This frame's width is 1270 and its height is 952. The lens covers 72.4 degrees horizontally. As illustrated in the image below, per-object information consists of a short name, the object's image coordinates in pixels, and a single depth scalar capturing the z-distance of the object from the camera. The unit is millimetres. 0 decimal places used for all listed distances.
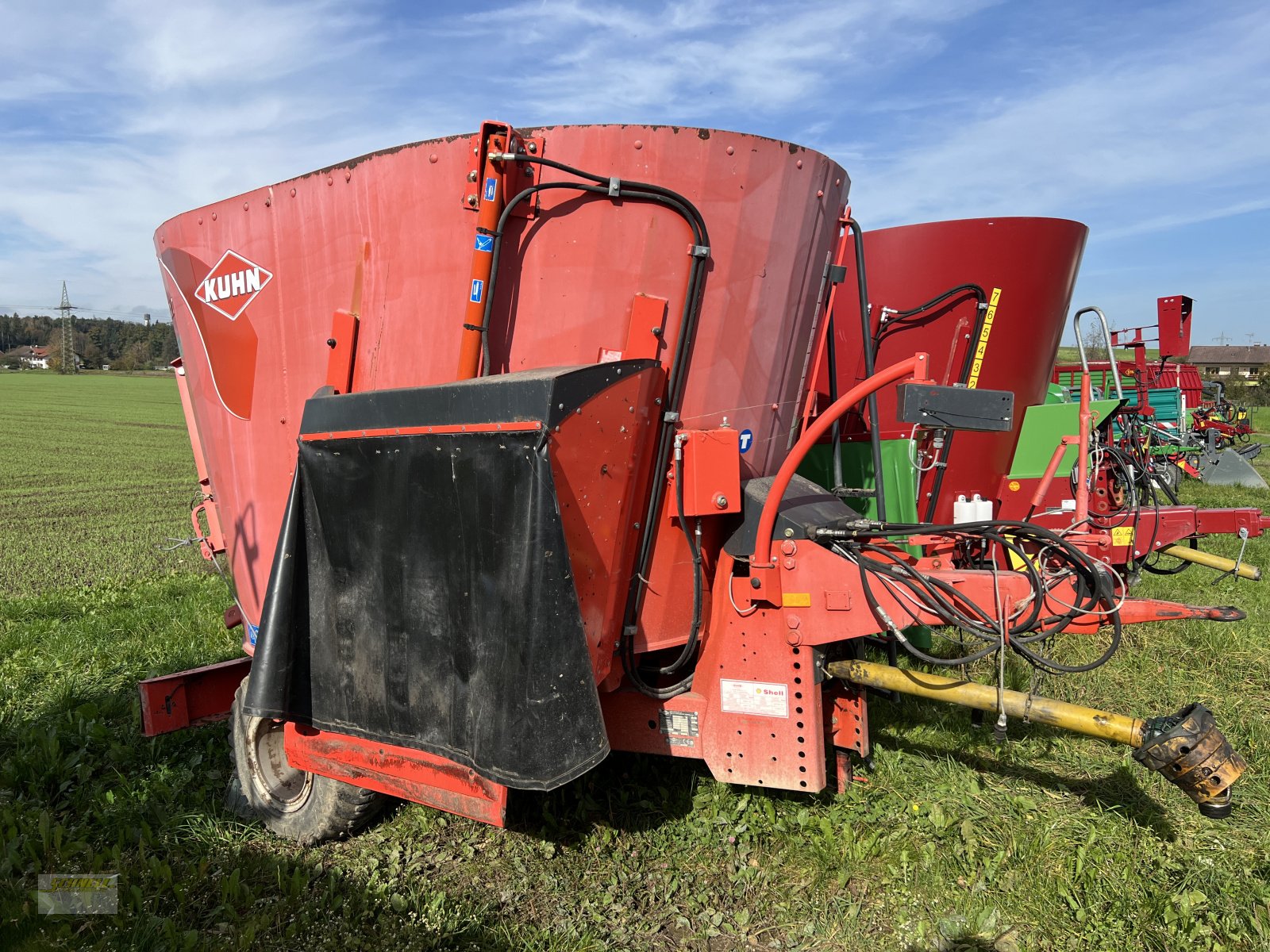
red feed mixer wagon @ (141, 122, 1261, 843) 2508
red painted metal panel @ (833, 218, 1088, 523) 4496
